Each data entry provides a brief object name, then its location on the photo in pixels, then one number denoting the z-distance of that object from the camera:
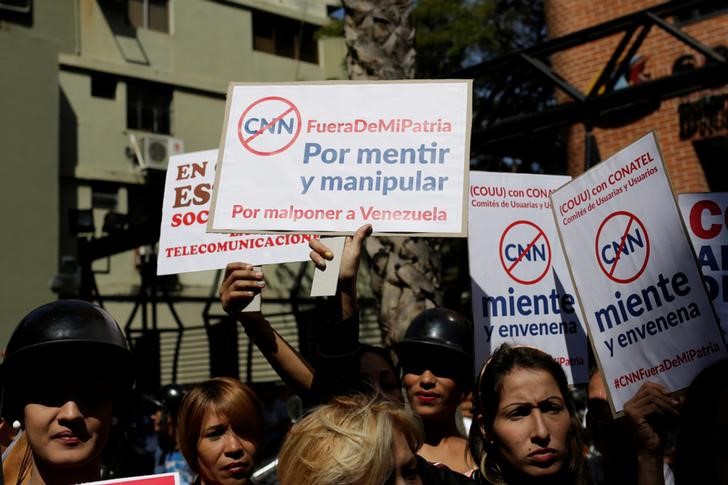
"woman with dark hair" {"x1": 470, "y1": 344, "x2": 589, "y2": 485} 2.88
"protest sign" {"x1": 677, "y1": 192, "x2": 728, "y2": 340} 3.70
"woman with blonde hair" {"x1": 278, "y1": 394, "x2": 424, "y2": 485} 2.43
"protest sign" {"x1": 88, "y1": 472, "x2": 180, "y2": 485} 2.28
